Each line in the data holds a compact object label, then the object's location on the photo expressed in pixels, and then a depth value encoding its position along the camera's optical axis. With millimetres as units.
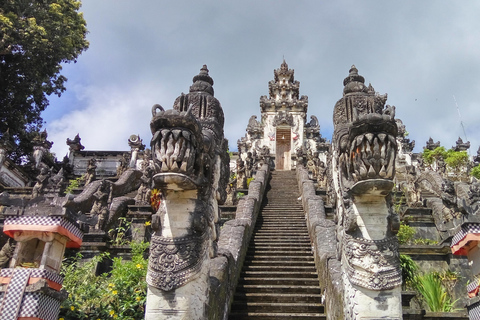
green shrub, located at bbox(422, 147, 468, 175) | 28438
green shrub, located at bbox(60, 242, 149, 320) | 6309
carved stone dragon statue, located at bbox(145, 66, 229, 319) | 4559
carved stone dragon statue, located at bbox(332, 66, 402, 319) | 4555
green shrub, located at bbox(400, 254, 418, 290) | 8391
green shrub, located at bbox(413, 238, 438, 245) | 10910
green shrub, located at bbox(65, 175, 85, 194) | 16597
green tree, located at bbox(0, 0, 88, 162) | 19969
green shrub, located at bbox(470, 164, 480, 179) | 26384
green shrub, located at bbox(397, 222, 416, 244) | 10836
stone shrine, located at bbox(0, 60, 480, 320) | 4637
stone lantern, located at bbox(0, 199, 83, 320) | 5633
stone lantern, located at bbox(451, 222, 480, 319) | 6576
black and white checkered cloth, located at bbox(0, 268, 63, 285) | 5855
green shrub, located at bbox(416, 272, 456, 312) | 7855
